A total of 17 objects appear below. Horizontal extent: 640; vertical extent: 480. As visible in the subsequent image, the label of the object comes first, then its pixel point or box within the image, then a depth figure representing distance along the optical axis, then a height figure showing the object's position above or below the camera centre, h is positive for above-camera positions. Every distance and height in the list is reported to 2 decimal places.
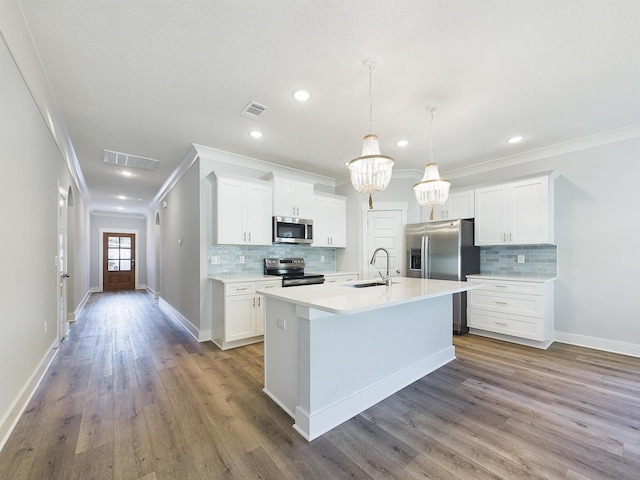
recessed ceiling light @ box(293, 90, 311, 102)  2.61 +1.39
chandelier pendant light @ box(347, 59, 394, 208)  2.29 +0.61
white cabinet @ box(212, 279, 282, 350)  3.61 -0.95
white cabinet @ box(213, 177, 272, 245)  3.91 +0.44
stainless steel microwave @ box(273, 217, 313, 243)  4.43 +0.20
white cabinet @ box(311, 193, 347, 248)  5.07 +0.41
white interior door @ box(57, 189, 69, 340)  3.67 -0.44
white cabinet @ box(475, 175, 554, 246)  3.76 +0.41
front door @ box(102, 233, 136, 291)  9.55 -0.66
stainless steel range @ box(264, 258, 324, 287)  4.12 -0.48
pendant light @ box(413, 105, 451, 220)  2.86 +0.56
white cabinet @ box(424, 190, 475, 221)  4.52 +0.59
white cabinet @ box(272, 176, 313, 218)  4.43 +0.74
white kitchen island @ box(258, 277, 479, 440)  1.92 -0.85
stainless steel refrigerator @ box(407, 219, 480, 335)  4.30 -0.20
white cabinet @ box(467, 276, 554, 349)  3.64 -0.95
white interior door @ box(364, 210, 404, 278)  5.11 +0.05
